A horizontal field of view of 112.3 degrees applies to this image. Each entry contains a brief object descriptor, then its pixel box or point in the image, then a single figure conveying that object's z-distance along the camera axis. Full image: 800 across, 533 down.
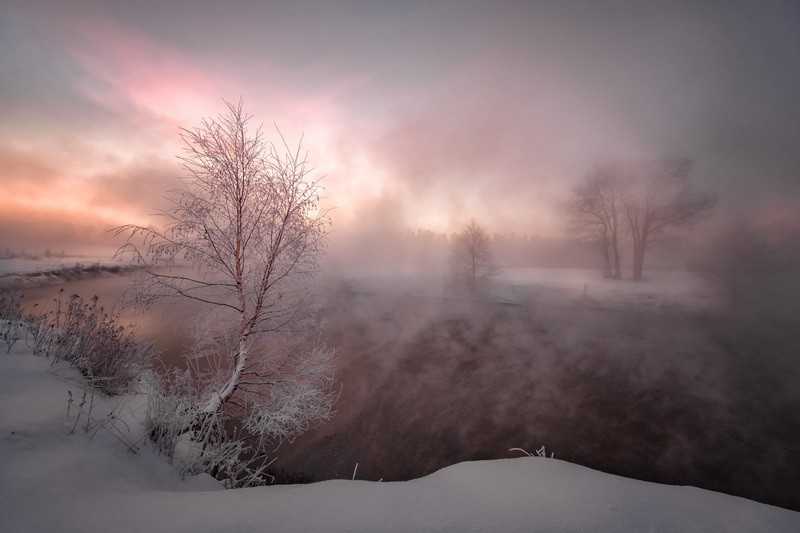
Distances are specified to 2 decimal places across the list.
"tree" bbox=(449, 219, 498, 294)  38.31
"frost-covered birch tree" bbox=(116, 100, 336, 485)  6.34
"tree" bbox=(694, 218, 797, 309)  22.05
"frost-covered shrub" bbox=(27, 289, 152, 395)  5.11
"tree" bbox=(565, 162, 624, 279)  30.72
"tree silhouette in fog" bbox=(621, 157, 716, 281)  27.75
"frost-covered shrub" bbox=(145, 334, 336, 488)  3.83
